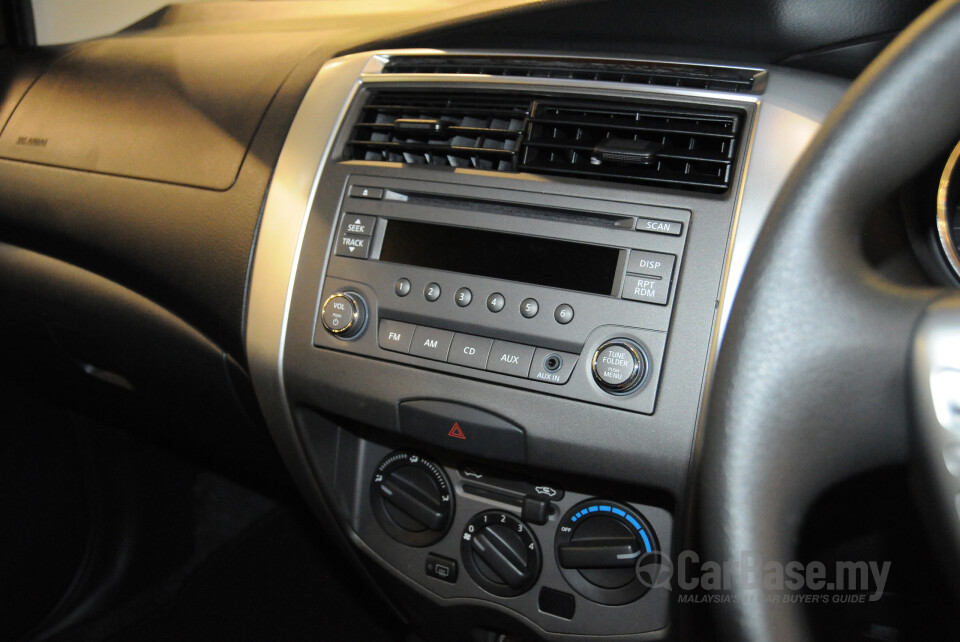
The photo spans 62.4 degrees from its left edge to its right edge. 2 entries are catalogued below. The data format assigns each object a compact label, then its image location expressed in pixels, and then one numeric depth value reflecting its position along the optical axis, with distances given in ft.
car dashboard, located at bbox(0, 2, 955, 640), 2.44
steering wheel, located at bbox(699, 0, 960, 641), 1.63
